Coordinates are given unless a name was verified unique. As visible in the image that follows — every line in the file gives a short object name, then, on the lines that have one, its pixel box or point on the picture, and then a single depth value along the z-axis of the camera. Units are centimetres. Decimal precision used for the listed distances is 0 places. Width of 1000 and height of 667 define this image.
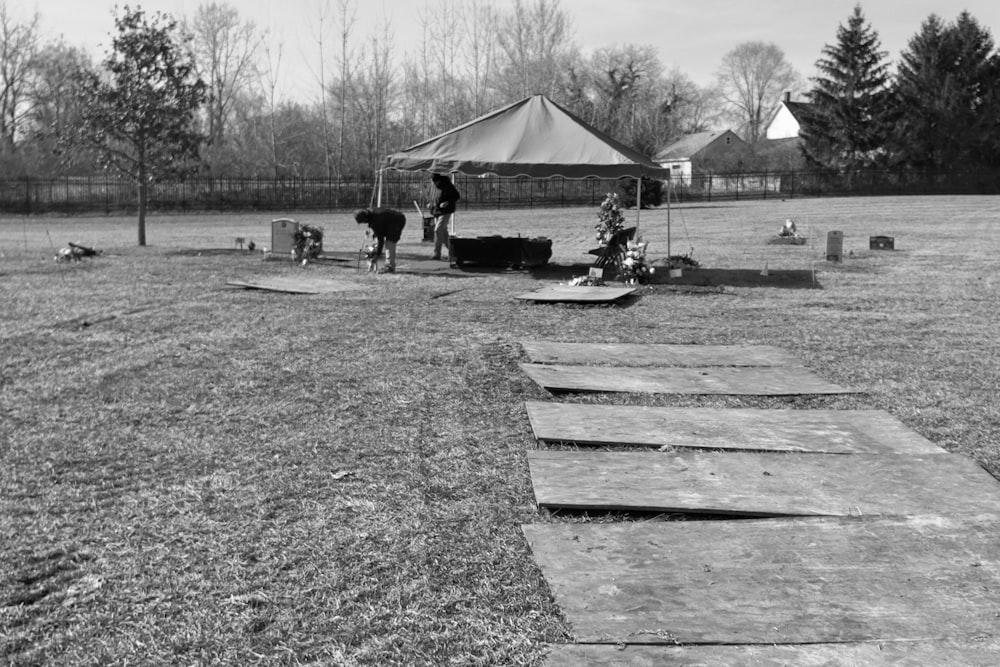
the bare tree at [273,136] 5562
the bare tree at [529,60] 5738
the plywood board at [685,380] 634
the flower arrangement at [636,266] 1287
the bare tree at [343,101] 5521
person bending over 1429
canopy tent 1353
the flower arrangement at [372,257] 1477
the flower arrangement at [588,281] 1274
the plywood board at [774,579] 289
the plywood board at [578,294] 1097
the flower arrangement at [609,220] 1386
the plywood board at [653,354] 738
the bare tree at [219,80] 5753
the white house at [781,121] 7791
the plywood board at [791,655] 268
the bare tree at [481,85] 5738
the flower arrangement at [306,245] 1608
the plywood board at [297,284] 1199
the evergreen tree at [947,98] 5656
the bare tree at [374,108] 5619
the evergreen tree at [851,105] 5647
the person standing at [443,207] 1659
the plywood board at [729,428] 498
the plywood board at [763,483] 398
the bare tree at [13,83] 5950
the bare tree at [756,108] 8931
